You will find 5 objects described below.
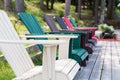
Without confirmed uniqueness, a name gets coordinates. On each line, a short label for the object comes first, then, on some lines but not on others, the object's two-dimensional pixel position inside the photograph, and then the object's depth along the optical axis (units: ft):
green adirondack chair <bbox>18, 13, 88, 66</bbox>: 9.06
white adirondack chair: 5.82
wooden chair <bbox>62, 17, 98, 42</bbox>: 15.42
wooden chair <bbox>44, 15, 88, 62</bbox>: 9.73
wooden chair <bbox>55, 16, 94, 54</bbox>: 11.04
